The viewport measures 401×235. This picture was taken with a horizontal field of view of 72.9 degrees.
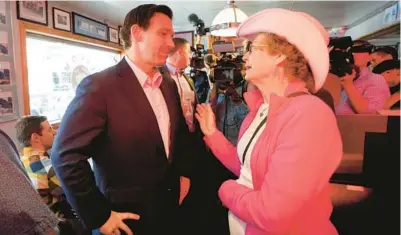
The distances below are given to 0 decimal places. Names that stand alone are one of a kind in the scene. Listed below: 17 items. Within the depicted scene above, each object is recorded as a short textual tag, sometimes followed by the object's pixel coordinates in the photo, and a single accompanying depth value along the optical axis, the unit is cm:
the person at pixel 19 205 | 47
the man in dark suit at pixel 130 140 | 88
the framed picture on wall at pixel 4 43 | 232
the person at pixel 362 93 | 131
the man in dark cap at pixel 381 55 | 217
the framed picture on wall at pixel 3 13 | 234
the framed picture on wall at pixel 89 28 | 332
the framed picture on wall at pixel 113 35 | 411
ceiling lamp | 222
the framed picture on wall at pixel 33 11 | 253
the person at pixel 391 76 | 124
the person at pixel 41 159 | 160
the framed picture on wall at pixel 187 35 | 479
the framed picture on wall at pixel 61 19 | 300
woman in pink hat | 68
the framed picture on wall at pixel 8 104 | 235
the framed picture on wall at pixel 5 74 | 233
